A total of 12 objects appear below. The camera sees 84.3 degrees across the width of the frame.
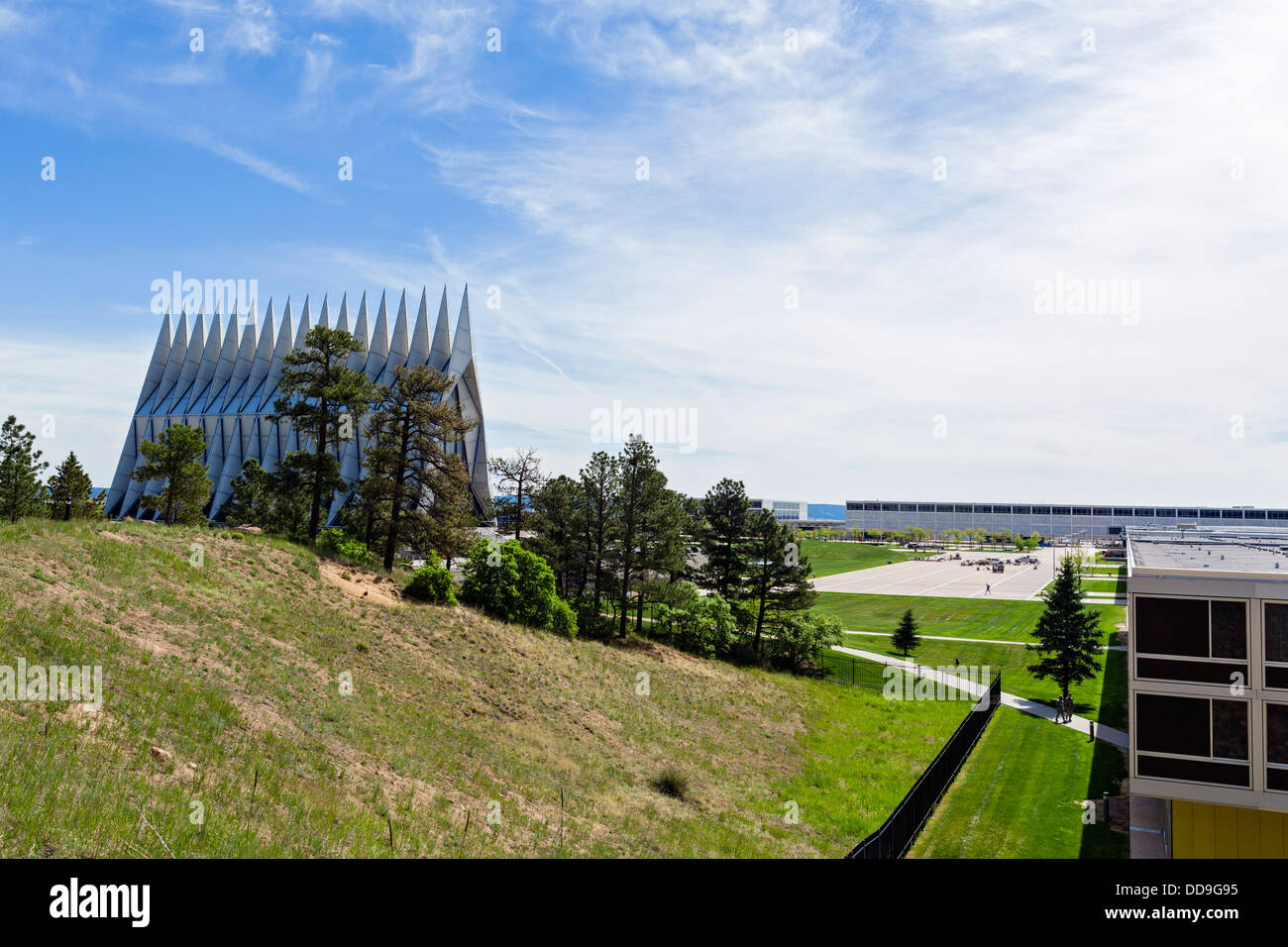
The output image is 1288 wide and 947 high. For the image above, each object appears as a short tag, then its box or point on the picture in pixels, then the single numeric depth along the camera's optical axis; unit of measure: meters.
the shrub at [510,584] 34.91
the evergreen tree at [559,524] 42.47
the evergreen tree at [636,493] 40.69
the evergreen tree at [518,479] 50.16
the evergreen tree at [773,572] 46.19
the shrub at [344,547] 34.28
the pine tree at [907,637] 48.41
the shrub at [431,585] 31.95
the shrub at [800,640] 45.34
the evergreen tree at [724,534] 47.75
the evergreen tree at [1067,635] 37.22
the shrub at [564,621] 36.91
